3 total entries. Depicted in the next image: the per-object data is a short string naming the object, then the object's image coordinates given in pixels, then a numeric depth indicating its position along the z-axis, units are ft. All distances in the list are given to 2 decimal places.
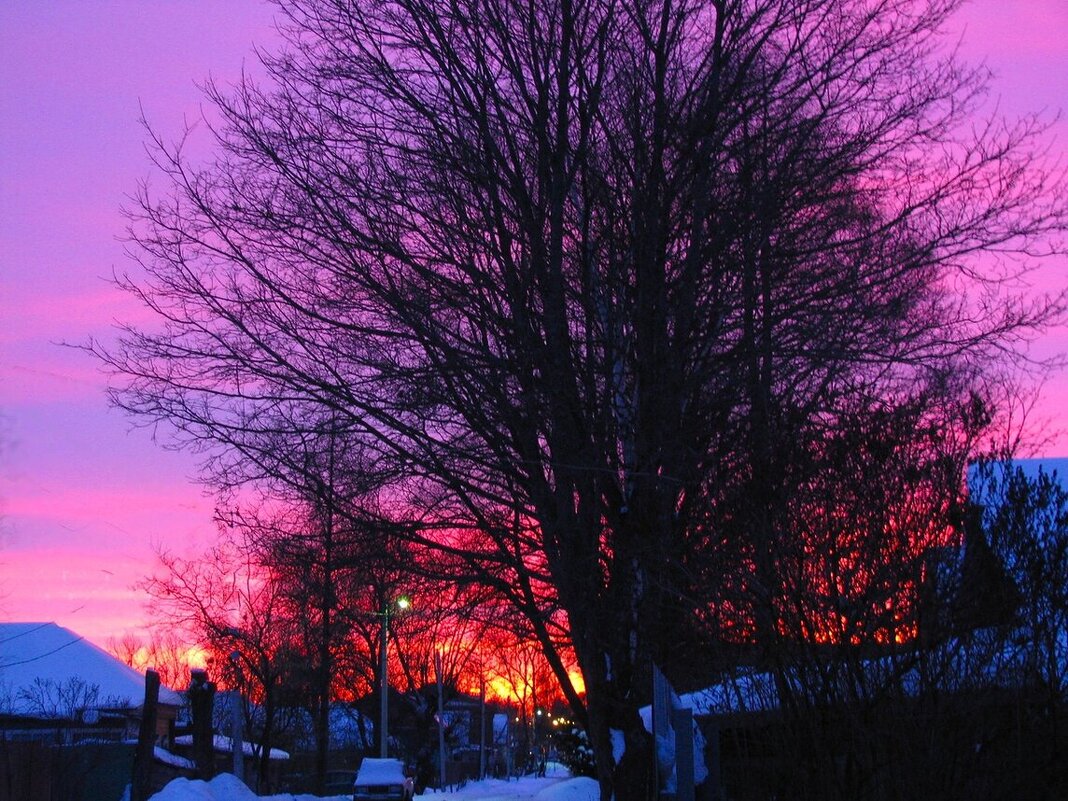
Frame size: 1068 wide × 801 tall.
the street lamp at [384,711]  101.96
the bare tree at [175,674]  223.51
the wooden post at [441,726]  186.13
